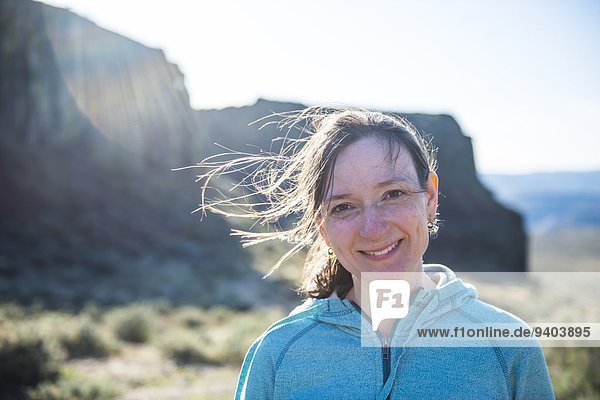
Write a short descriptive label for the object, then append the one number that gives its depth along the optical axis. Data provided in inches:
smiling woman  61.9
